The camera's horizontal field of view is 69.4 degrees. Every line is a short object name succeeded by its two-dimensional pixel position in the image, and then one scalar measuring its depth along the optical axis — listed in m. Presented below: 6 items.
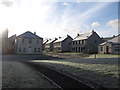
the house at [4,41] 32.26
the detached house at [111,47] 28.98
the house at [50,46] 59.13
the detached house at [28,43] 29.46
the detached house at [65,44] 45.95
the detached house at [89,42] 37.75
